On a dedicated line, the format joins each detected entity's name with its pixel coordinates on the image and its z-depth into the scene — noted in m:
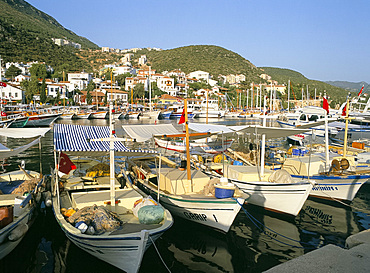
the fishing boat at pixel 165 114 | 85.31
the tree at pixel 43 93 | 85.00
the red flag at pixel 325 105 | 16.48
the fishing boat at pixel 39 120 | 50.00
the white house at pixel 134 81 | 120.56
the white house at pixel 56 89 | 93.81
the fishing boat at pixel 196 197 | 11.09
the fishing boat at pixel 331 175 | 15.07
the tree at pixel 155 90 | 118.03
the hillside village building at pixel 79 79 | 113.50
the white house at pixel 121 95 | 106.68
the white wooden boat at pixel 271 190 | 13.11
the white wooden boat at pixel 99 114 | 77.94
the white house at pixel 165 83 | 126.12
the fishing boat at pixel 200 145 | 28.03
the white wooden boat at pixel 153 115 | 76.74
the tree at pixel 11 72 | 105.18
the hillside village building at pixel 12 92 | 79.00
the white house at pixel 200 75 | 156.75
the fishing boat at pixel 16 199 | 9.08
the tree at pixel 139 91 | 111.31
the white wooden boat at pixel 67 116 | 71.12
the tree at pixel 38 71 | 103.38
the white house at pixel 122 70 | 148.85
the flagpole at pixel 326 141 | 16.10
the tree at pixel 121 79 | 130.62
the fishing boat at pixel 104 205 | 8.12
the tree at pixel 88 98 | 100.19
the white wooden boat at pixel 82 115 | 75.34
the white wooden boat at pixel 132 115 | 80.11
